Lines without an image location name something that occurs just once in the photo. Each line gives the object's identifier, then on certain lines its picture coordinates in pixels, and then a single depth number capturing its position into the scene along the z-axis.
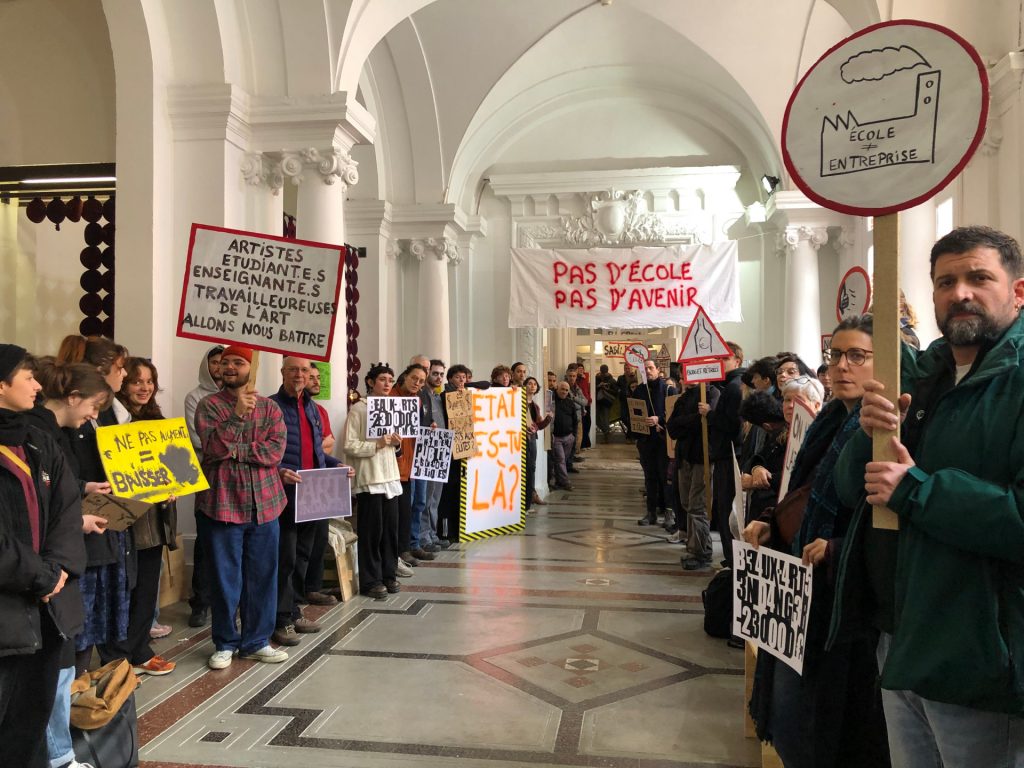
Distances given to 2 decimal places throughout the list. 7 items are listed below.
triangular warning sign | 6.93
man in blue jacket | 4.95
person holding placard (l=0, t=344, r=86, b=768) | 2.50
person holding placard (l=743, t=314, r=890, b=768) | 2.35
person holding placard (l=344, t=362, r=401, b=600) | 5.96
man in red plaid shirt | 4.41
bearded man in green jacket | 1.60
